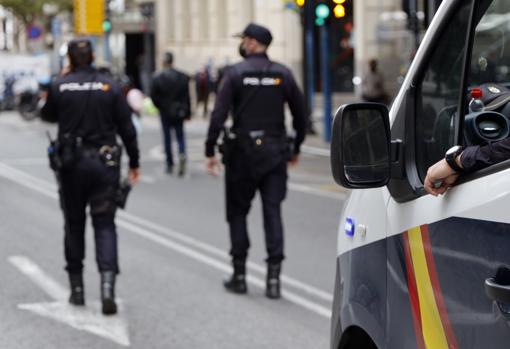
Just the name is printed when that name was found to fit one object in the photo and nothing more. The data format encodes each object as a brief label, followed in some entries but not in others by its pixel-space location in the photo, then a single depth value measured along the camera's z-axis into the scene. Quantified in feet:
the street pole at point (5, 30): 290.64
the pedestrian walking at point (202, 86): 118.73
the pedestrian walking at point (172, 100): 55.72
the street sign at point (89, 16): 132.98
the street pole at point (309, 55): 72.33
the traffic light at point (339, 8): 64.64
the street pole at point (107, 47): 133.96
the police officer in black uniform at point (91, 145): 24.89
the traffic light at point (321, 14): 67.92
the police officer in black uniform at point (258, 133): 26.48
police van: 9.00
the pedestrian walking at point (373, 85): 78.23
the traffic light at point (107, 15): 123.75
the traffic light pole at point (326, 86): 73.46
